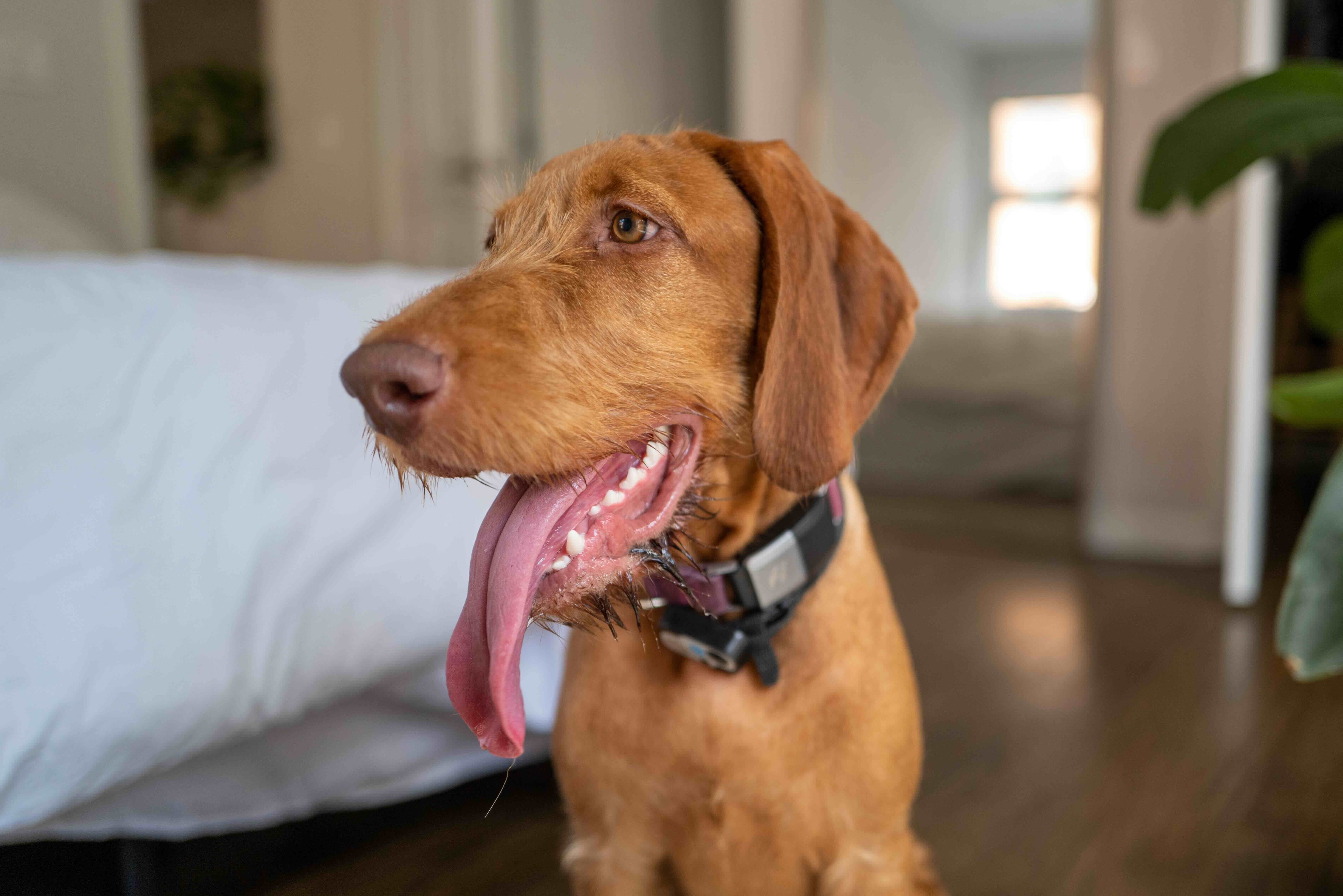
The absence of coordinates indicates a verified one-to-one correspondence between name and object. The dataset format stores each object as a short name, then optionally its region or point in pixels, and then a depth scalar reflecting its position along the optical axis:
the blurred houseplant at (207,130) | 3.40
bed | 0.97
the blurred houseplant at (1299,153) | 1.14
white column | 2.79
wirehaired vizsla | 0.68
